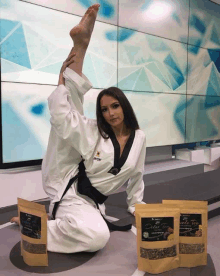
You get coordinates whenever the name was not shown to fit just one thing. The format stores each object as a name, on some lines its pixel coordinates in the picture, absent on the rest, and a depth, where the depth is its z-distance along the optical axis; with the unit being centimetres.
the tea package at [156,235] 137
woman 165
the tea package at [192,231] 145
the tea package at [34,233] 137
